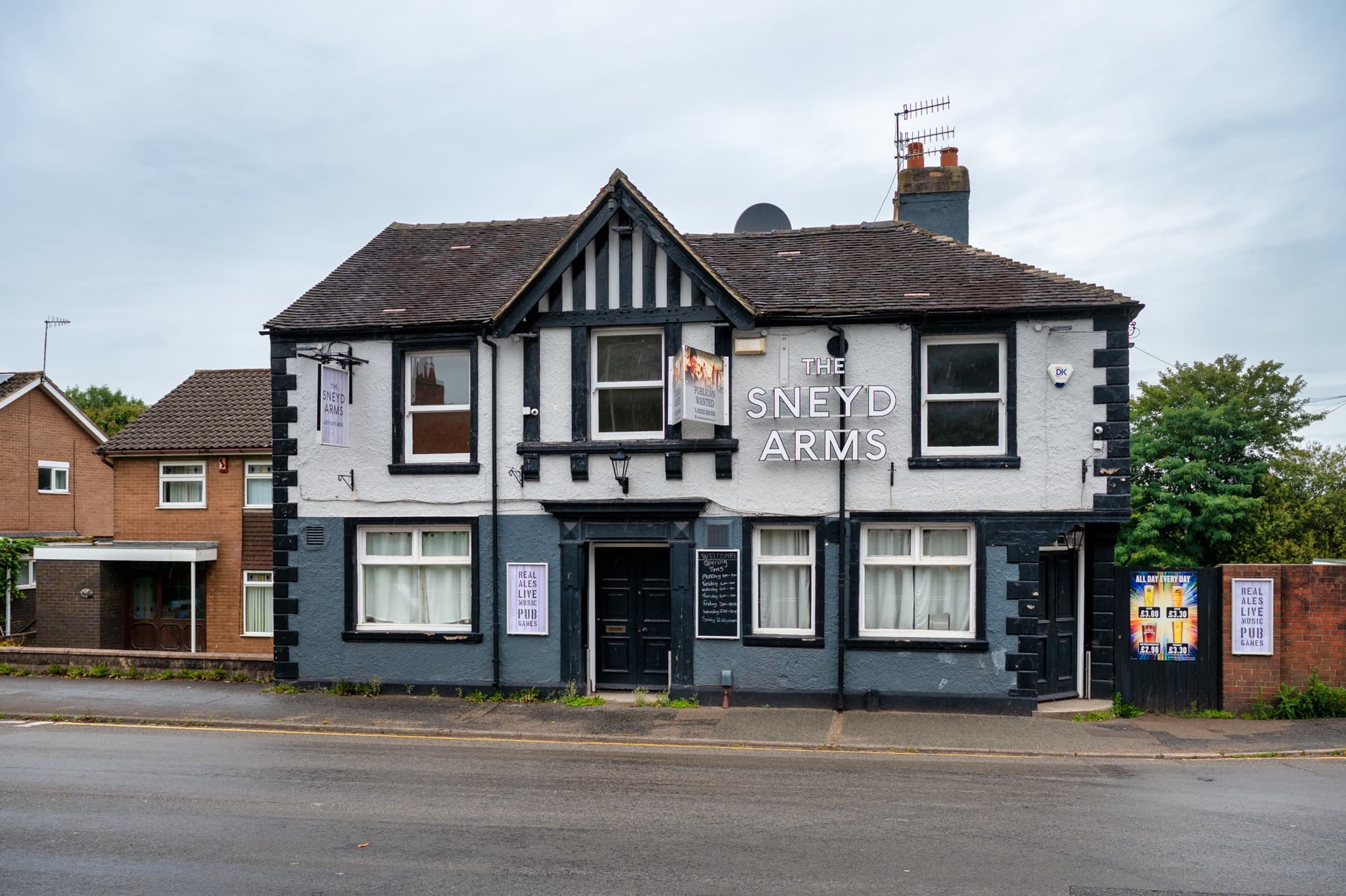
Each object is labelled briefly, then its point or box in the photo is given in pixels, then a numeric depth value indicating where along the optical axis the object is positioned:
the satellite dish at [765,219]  18.12
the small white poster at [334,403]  14.50
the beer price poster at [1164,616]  13.86
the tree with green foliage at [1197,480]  31.23
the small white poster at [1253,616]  13.59
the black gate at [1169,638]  13.79
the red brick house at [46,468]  31.39
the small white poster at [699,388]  13.39
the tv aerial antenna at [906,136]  18.72
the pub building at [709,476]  13.80
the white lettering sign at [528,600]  14.79
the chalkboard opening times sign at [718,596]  14.33
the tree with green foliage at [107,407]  57.94
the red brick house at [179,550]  24.03
